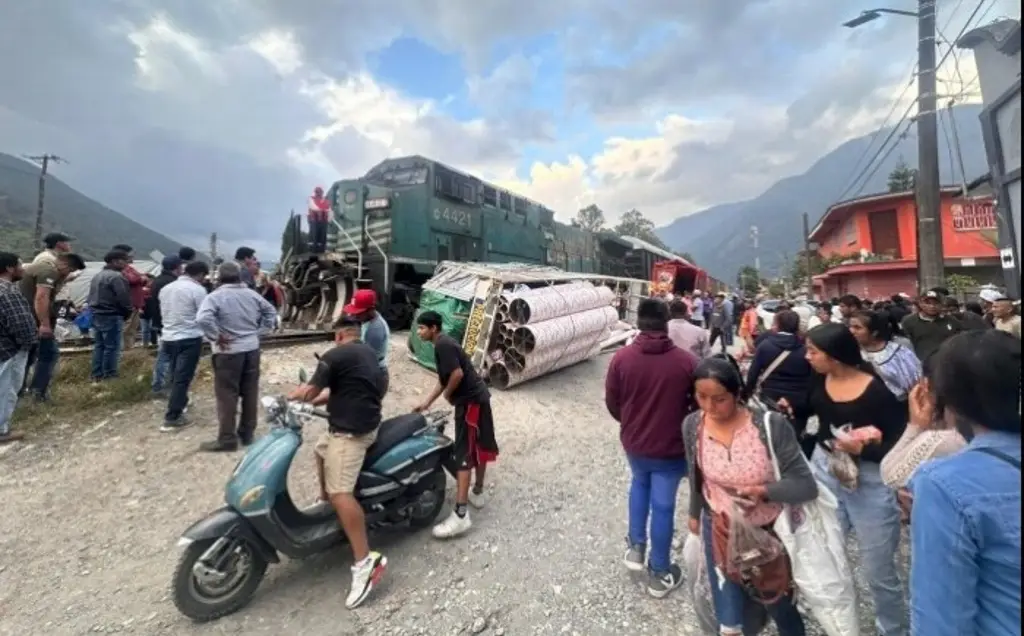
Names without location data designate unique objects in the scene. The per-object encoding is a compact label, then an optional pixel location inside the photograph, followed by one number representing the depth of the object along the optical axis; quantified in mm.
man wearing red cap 3711
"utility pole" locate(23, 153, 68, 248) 24469
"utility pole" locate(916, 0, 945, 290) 7434
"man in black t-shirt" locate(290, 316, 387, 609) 2773
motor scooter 2557
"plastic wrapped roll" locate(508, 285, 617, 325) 6637
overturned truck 6711
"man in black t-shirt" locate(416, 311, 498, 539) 3438
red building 18188
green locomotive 9336
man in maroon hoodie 2689
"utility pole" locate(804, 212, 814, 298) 25062
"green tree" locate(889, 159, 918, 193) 36219
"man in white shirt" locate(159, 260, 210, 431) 4746
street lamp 8500
